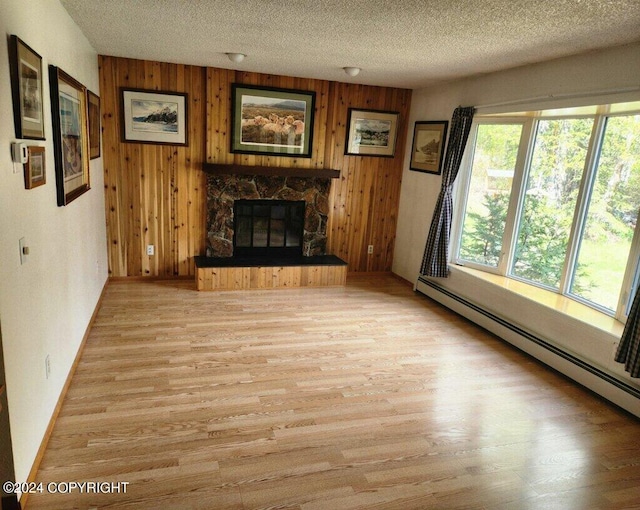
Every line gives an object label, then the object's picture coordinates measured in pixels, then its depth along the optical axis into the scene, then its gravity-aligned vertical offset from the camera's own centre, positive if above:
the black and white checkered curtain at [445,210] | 4.56 -0.46
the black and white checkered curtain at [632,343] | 2.82 -1.00
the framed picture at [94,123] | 3.80 +0.12
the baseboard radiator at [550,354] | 3.03 -1.38
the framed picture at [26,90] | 1.88 +0.18
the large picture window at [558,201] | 3.37 -0.24
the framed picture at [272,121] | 5.05 +0.34
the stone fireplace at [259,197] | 5.12 -0.53
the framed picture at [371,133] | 5.51 +0.32
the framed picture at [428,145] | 5.02 +0.21
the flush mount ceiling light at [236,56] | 4.07 +0.81
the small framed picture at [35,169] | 2.06 -0.17
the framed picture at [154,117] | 4.73 +0.26
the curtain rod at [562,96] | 3.01 +0.58
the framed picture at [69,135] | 2.58 +0.00
